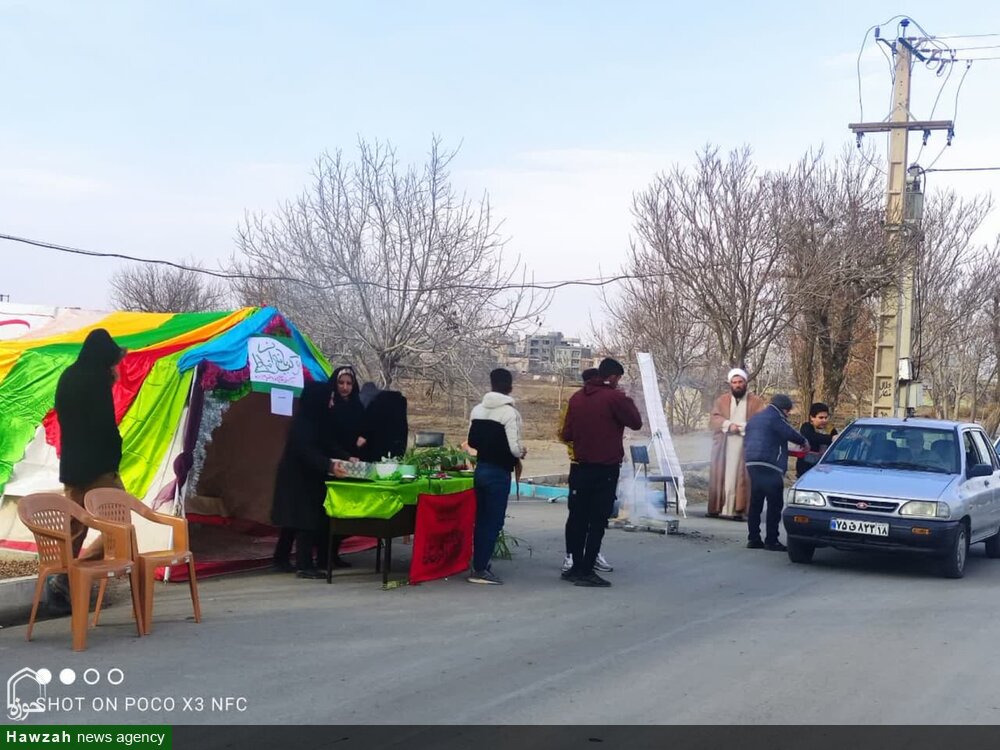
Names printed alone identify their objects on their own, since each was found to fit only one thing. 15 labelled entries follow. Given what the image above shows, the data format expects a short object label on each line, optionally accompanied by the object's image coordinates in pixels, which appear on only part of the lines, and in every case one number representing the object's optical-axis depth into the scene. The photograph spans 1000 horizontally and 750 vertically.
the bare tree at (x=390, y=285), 20.25
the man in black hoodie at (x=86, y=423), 8.16
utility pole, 21.81
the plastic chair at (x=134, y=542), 7.34
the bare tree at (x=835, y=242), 20.67
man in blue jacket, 12.56
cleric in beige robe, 15.45
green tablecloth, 9.23
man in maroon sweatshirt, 9.68
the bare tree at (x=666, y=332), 22.62
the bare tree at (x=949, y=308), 31.64
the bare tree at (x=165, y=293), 45.34
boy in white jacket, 9.84
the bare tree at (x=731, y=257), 20.45
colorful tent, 9.90
